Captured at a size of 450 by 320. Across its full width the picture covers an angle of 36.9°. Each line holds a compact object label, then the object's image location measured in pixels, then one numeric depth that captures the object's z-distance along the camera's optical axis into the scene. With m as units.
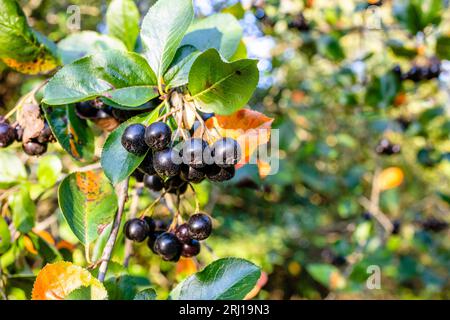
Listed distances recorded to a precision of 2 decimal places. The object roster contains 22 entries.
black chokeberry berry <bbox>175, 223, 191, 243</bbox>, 0.25
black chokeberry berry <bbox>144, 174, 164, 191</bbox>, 0.25
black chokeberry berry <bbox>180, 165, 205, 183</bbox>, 0.22
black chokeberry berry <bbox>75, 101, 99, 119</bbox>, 0.26
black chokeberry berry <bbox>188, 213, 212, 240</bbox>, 0.24
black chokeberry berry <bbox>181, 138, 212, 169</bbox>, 0.21
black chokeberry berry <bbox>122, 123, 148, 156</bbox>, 0.22
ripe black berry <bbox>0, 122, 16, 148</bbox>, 0.26
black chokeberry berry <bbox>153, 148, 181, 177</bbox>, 0.21
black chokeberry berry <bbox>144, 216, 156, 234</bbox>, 0.27
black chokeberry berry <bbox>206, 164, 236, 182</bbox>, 0.22
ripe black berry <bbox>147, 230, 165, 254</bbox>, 0.27
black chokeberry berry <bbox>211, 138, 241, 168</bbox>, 0.22
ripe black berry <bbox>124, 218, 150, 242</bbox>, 0.25
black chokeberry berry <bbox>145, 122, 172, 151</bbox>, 0.21
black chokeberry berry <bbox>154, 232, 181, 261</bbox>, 0.25
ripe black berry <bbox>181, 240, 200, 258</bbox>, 0.26
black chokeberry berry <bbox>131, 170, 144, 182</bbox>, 0.26
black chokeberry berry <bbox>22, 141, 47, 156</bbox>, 0.26
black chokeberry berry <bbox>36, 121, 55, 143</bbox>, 0.26
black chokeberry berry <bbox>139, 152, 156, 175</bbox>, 0.23
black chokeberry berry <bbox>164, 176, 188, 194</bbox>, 0.25
